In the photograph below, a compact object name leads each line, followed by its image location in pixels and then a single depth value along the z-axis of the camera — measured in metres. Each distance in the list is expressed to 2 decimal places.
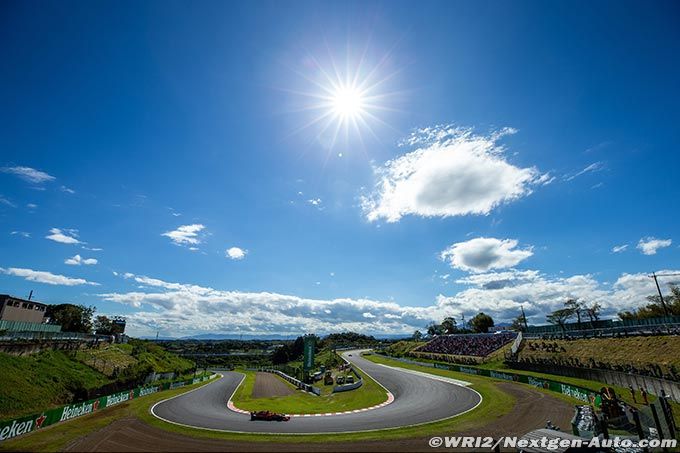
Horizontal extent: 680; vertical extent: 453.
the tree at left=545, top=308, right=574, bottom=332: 114.00
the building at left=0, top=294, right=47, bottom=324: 63.62
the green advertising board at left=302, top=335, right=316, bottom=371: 59.16
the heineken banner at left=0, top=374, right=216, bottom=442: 25.78
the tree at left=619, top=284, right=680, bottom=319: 75.50
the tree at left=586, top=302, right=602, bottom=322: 108.00
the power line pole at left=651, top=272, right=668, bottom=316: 68.39
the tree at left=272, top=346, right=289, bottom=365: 174.95
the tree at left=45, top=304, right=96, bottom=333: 97.06
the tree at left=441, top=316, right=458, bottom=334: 184.35
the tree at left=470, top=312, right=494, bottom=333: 141.62
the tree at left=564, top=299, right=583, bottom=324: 111.56
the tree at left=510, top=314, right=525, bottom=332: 147.23
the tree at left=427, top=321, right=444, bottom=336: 191.88
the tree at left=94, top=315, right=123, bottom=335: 114.16
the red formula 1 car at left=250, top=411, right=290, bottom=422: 30.83
